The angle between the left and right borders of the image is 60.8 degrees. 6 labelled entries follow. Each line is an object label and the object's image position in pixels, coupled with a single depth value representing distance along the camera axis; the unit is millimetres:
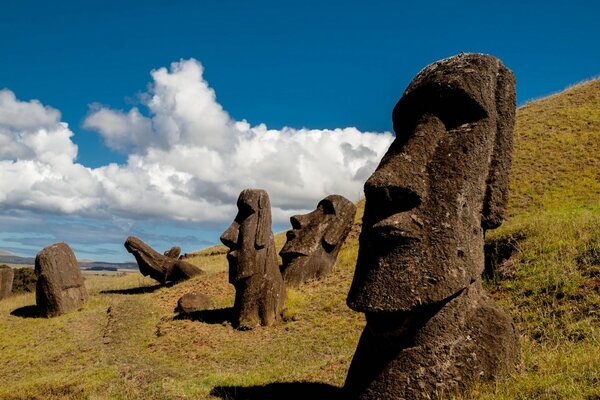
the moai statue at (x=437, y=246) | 5168
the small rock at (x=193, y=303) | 15804
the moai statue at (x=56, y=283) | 17547
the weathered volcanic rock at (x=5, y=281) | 23406
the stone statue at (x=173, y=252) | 24406
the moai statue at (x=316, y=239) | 17500
